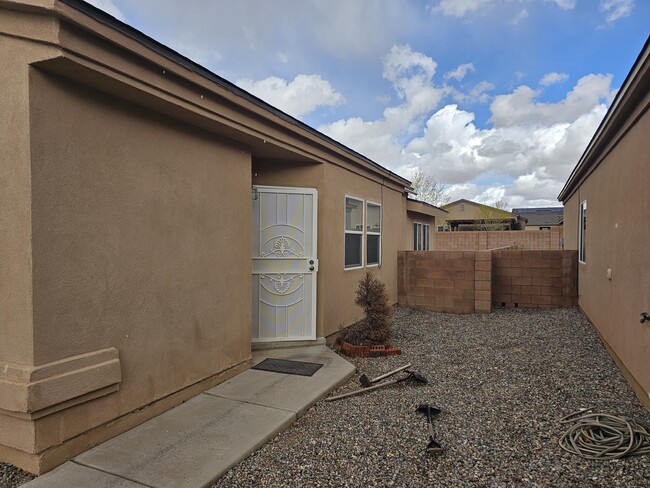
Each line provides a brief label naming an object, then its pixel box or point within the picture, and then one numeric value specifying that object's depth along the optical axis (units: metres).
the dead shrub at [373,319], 5.53
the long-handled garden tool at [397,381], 3.97
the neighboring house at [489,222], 30.36
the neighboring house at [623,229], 3.58
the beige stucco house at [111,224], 2.42
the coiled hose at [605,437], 2.69
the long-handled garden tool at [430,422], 2.80
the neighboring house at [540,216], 41.09
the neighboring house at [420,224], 10.54
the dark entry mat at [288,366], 4.47
